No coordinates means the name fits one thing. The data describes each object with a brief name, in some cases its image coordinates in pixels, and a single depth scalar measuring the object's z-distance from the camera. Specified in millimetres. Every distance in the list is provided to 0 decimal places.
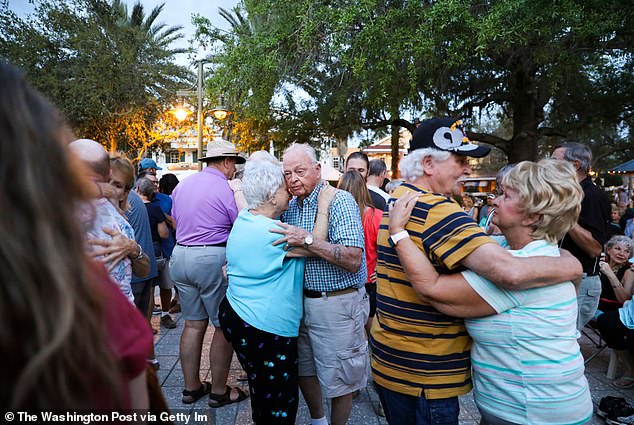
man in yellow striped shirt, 1586
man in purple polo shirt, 3510
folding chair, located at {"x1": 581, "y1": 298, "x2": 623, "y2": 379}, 4020
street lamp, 10211
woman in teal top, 2416
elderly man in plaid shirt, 2564
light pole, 11031
